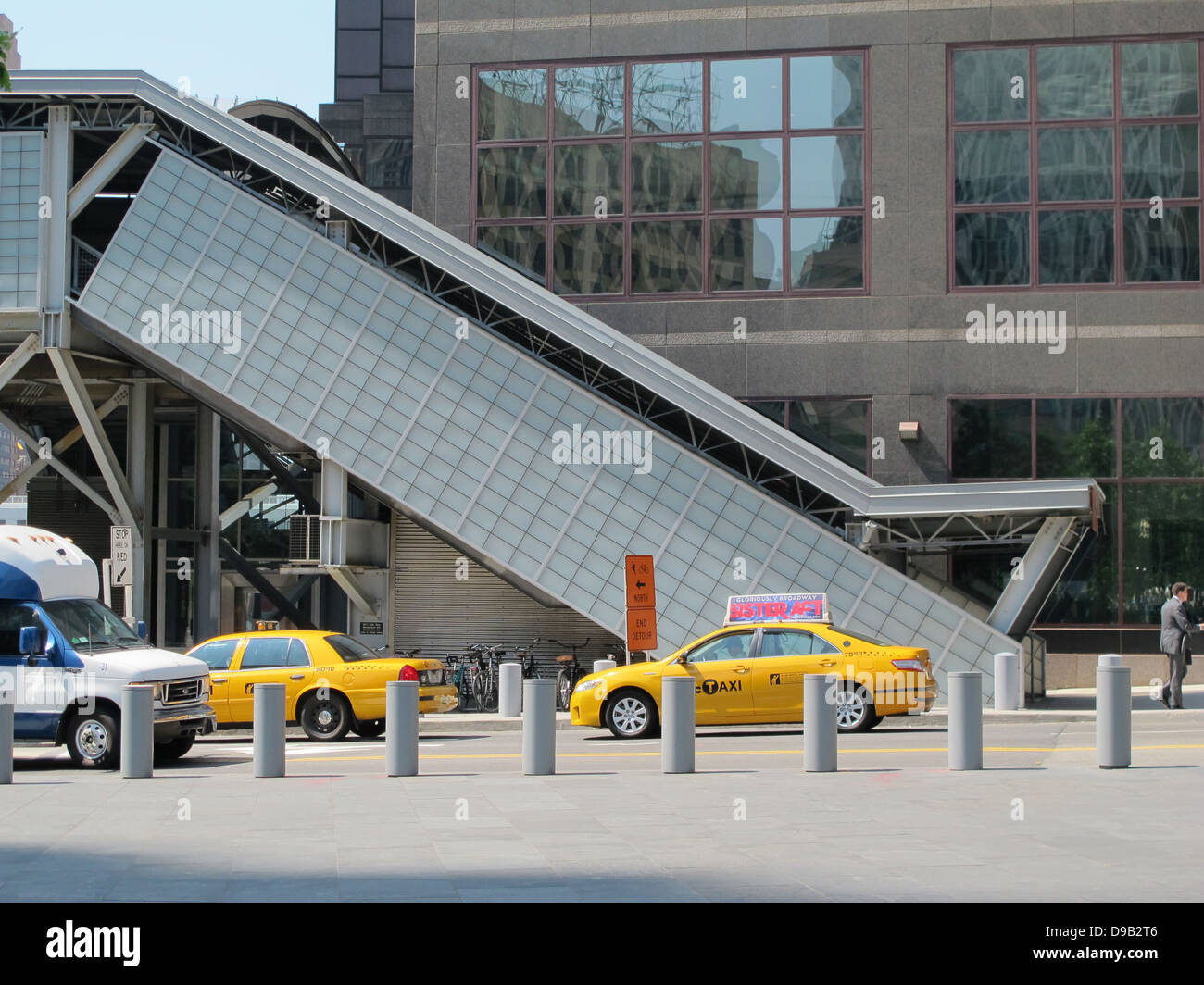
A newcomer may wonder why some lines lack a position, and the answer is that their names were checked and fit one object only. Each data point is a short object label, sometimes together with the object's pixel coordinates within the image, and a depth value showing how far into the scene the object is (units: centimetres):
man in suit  2272
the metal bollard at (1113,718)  1477
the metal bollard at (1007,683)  2395
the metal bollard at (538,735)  1559
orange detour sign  2162
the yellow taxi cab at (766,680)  1959
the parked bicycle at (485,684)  2691
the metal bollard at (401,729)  1574
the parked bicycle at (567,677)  2714
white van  1691
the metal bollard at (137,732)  1573
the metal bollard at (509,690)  2472
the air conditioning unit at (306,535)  2862
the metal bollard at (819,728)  1505
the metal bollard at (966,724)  1506
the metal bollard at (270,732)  1588
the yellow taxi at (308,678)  2064
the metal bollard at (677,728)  1534
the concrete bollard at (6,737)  1520
